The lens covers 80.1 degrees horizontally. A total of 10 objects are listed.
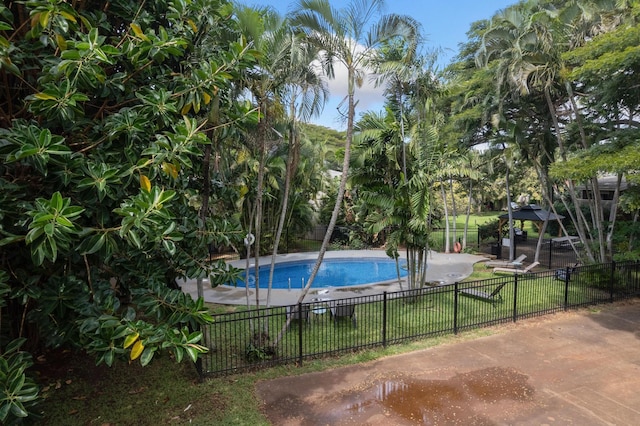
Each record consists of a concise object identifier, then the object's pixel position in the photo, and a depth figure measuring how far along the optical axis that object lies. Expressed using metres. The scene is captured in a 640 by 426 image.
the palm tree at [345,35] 5.98
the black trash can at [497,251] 17.83
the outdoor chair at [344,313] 8.41
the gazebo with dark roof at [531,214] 16.97
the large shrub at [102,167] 2.82
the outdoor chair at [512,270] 14.27
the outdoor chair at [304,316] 7.92
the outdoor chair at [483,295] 9.97
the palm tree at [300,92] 6.20
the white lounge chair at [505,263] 15.09
